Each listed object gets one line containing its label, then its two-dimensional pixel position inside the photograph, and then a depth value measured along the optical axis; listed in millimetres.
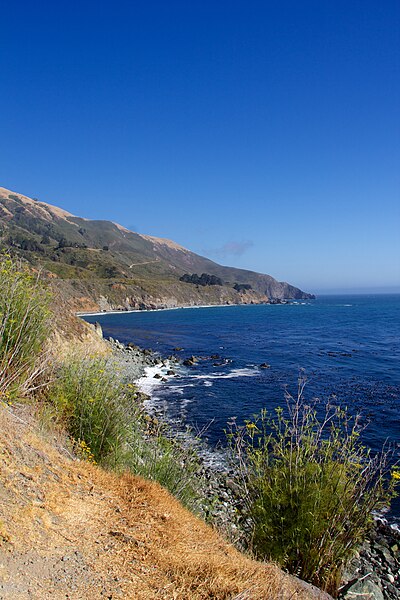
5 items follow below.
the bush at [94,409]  9820
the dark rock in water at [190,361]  45359
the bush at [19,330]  9266
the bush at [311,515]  7258
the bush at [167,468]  9508
